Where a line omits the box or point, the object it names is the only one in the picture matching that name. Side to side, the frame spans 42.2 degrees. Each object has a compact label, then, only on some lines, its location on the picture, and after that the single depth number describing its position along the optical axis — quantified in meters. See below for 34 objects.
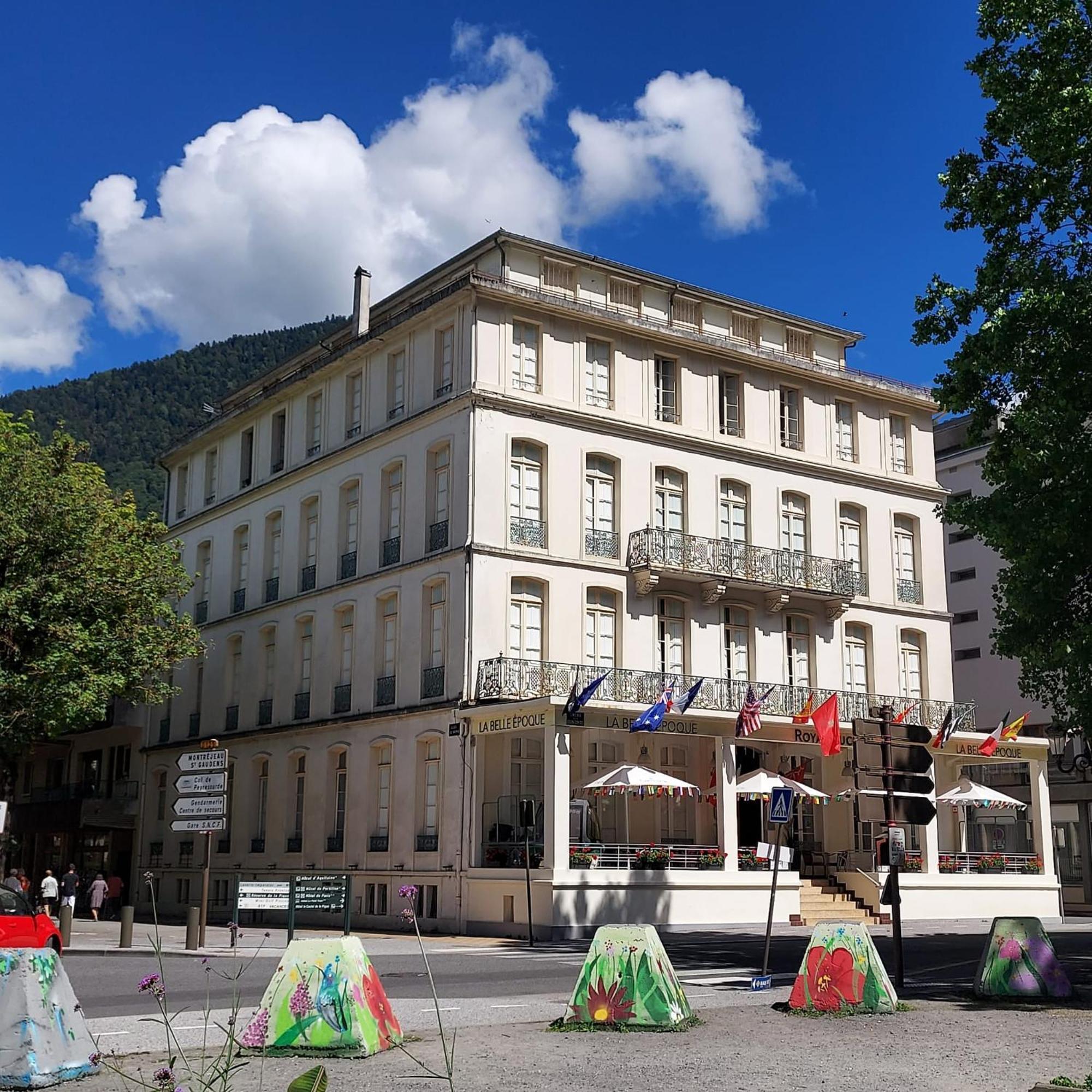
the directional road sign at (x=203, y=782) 24.19
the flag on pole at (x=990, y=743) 34.31
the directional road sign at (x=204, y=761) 24.34
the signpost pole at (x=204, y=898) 22.70
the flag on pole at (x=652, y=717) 28.31
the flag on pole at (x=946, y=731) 30.86
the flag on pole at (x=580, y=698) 27.81
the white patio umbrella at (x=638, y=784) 28.91
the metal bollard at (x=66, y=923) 24.50
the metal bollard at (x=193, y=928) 22.91
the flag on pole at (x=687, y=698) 28.27
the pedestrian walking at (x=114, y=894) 40.50
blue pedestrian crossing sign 15.88
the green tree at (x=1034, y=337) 17.78
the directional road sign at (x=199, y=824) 24.16
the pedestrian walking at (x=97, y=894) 37.59
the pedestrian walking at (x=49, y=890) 33.88
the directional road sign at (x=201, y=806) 24.12
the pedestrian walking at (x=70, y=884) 36.41
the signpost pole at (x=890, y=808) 15.33
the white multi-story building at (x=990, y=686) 42.28
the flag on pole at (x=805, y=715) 31.58
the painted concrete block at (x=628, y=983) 10.88
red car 15.77
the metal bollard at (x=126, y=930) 24.66
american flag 27.89
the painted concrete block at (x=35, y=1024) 8.44
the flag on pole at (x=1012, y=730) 33.78
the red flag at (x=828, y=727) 29.64
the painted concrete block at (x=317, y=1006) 9.57
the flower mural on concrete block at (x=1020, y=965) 13.51
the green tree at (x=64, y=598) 31.41
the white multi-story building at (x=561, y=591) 30.81
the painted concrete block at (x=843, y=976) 12.19
